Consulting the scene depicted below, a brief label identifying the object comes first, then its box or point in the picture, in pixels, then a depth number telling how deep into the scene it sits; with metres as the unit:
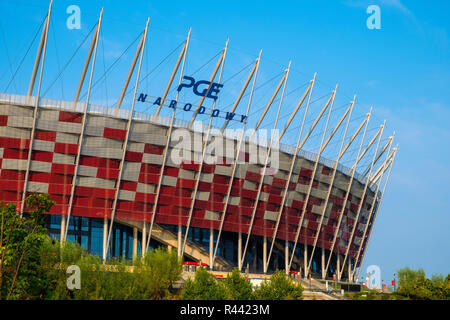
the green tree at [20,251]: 54.69
